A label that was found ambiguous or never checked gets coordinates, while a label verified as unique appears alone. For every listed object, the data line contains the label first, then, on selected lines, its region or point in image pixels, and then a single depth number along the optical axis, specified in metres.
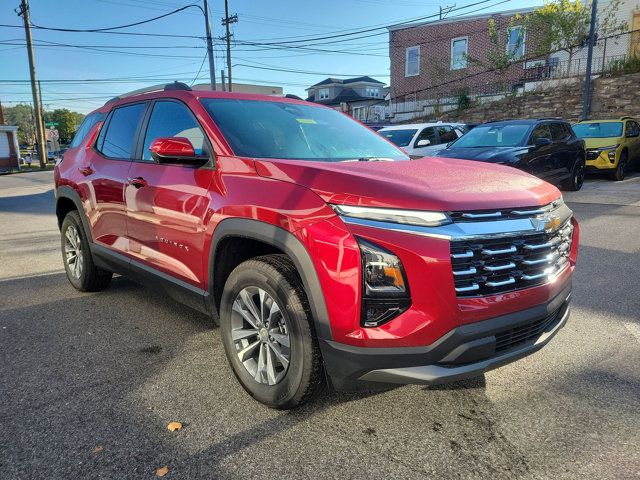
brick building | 26.41
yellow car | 13.05
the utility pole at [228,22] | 33.51
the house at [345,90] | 50.45
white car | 13.23
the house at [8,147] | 42.22
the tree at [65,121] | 91.50
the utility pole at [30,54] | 33.00
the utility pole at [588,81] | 17.23
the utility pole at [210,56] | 26.22
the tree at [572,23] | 21.91
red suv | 2.24
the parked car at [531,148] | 9.34
